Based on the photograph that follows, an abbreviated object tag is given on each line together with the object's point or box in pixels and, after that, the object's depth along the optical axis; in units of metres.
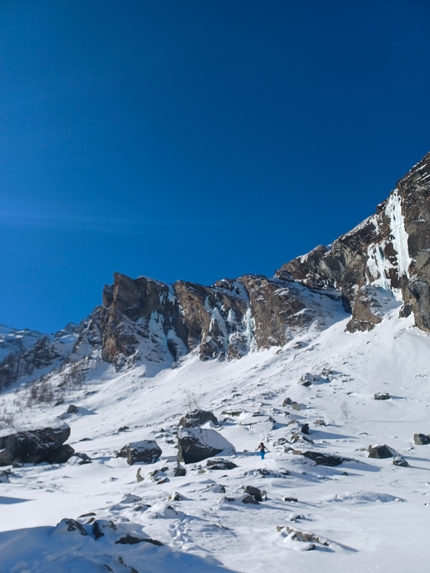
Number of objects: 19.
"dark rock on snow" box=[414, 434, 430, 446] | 24.20
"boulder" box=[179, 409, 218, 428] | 31.92
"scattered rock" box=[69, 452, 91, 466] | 22.02
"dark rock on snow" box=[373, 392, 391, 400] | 37.81
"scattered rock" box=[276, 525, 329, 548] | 7.56
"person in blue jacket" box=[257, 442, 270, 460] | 18.82
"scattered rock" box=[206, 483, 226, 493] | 12.43
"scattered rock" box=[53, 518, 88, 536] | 7.31
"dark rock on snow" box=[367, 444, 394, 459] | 19.94
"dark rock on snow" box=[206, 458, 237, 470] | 17.11
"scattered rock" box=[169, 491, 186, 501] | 11.39
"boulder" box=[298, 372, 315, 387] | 47.24
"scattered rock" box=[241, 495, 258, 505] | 10.80
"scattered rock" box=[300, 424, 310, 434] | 26.79
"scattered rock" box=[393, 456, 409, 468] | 18.31
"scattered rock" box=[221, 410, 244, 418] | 36.33
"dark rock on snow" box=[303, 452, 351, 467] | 17.55
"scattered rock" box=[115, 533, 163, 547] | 7.35
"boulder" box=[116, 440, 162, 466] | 21.20
